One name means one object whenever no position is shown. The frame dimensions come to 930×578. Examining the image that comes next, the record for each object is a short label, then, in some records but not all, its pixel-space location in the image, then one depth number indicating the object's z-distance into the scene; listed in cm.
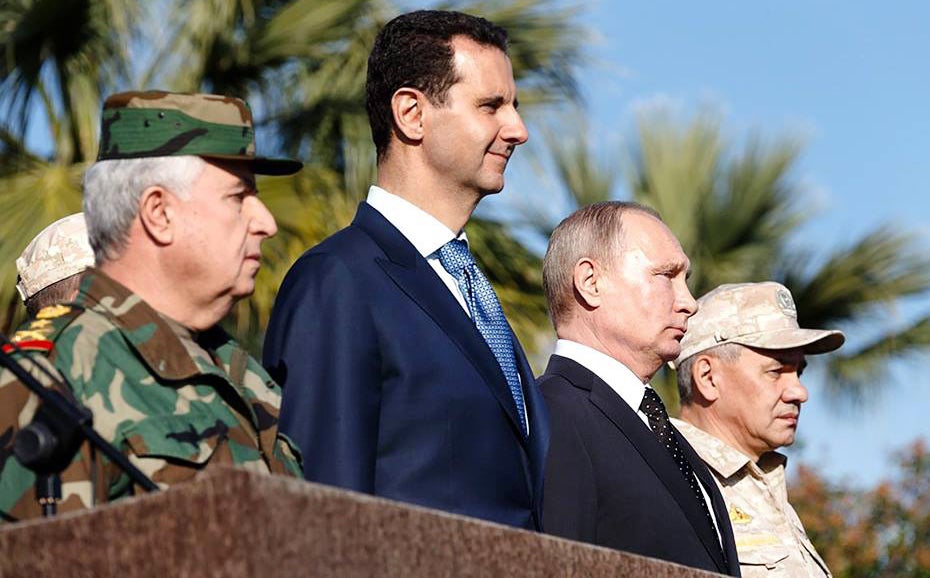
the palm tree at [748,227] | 2014
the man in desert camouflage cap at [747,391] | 898
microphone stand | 415
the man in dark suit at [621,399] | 710
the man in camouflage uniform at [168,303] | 466
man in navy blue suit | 575
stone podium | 348
